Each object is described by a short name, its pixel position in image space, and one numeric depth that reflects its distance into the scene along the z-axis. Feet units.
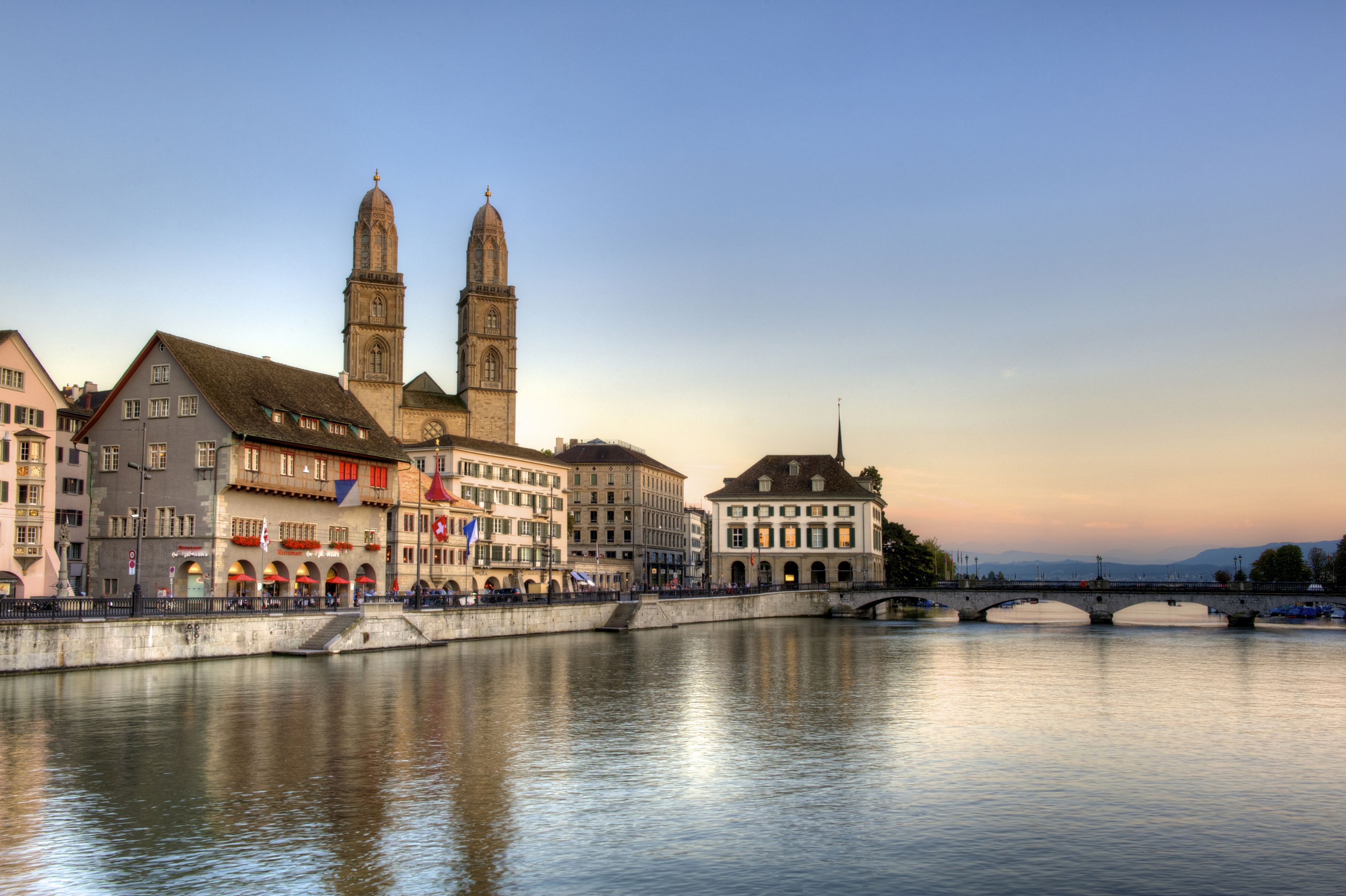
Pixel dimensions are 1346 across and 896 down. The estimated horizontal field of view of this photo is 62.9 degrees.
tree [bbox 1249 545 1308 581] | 494.59
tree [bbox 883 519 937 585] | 413.39
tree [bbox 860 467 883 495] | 418.72
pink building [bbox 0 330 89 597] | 186.39
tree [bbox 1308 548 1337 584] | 468.75
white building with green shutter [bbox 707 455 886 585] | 357.20
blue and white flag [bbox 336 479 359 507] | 183.93
